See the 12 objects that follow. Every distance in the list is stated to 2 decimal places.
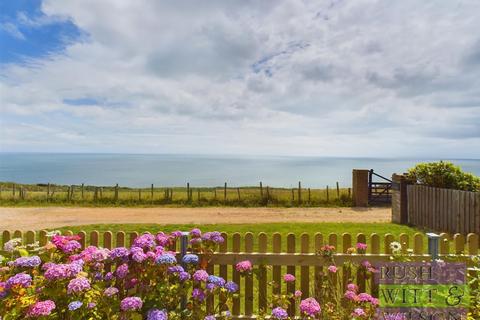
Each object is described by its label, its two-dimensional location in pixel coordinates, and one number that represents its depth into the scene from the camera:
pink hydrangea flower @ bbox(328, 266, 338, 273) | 3.68
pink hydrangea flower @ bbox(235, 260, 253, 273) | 3.63
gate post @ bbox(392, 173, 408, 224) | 13.86
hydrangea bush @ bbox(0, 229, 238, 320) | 2.87
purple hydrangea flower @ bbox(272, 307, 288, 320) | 2.87
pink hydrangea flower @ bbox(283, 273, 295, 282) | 3.52
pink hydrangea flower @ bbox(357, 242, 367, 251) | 4.04
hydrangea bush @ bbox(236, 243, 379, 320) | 3.02
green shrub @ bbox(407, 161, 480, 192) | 11.51
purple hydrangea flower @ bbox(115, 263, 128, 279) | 3.23
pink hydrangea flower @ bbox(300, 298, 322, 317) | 2.94
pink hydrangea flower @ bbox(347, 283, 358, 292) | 3.33
